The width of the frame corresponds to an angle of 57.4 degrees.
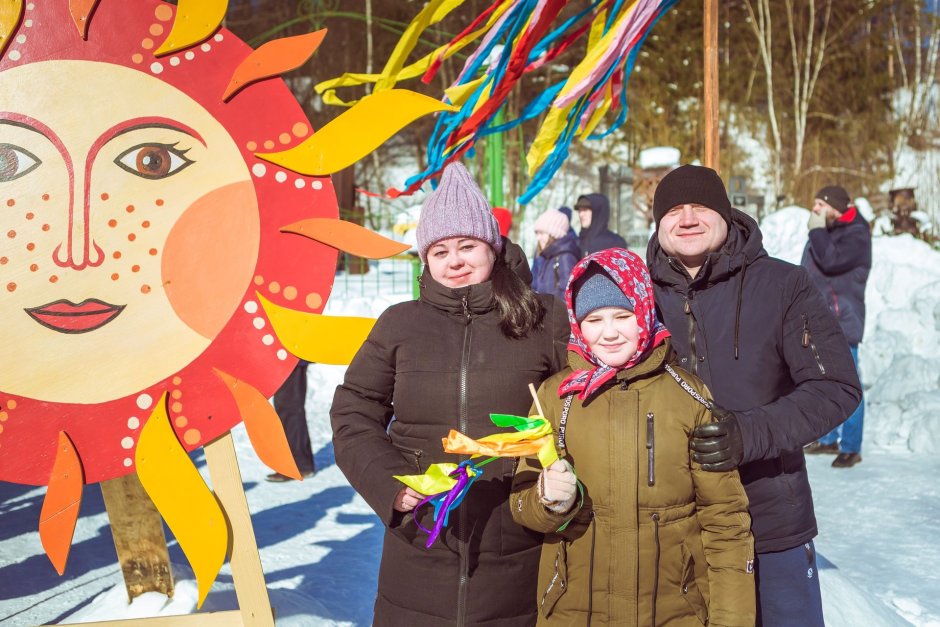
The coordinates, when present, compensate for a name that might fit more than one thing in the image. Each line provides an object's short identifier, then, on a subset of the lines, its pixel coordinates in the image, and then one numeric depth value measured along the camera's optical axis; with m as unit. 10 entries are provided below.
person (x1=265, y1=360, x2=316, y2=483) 5.36
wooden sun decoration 2.15
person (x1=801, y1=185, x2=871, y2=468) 5.59
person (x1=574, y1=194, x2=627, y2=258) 6.33
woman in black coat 1.85
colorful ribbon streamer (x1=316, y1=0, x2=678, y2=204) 2.75
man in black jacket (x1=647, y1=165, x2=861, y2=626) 1.90
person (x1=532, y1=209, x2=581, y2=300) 5.77
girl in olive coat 1.68
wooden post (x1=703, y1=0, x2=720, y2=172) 3.86
